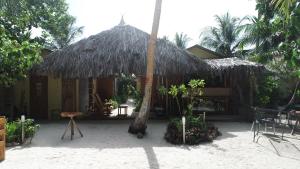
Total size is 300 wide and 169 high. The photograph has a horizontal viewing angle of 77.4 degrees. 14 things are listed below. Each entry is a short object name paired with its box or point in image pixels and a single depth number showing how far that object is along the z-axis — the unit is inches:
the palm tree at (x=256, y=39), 327.4
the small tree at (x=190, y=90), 212.6
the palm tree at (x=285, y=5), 136.5
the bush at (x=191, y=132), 188.5
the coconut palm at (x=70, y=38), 610.3
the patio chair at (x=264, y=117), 200.6
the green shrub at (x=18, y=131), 180.1
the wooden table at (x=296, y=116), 207.2
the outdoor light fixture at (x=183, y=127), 185.1
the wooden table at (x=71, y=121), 194.3
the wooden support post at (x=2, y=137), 147.2
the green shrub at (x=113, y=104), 309.1
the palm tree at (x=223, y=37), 558.6
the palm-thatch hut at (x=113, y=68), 247.0
